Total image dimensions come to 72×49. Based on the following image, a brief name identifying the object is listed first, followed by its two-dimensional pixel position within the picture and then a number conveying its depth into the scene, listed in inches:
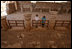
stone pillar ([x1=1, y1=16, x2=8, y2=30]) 211.0
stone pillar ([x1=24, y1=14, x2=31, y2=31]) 211.3
